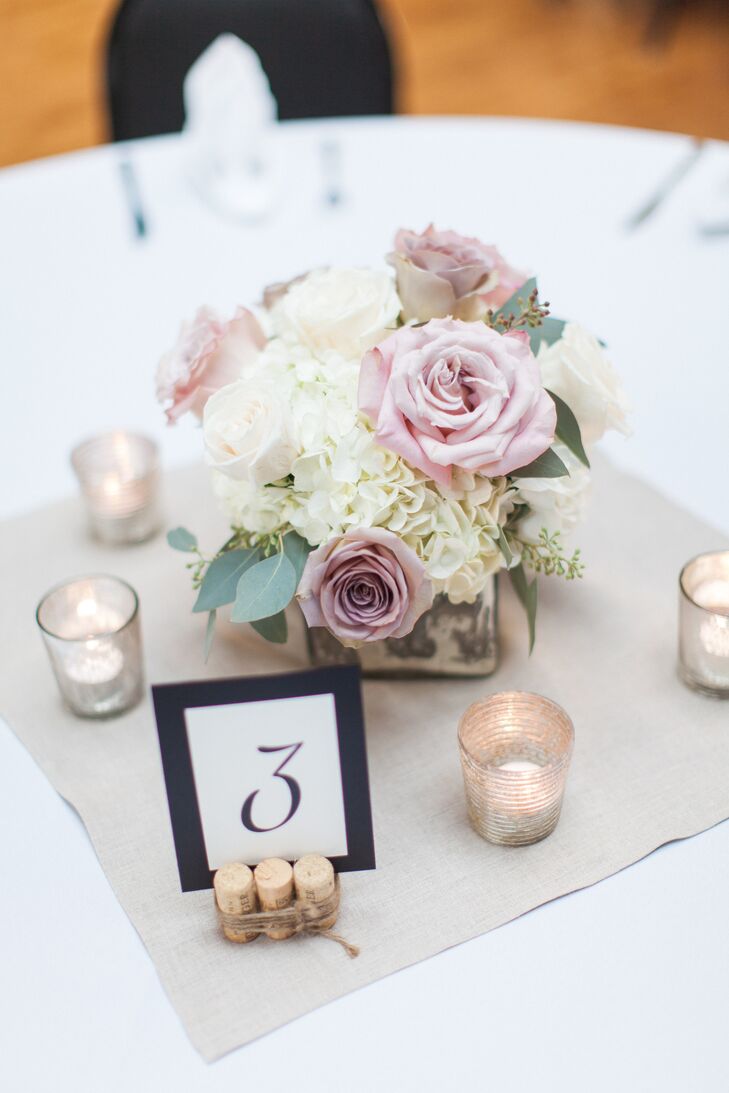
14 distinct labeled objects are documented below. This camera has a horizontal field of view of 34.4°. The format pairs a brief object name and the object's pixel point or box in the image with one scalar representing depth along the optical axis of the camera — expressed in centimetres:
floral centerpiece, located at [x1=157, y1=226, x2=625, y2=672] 85
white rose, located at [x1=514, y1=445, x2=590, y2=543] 93
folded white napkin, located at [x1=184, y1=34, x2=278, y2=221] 160
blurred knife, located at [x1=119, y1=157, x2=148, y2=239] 169
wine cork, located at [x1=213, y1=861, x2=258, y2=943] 80
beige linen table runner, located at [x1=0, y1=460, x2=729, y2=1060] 81
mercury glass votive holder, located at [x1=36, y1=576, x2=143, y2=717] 100
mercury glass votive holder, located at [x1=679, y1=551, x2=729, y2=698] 98
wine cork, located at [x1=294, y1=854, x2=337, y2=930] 80
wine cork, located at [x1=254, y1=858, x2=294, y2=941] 80
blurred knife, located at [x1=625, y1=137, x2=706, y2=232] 166
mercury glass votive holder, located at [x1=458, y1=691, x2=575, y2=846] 85
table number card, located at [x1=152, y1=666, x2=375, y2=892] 76
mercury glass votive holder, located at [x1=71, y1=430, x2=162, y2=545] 121
